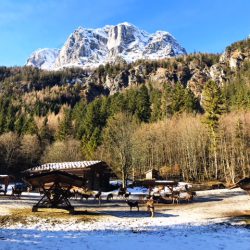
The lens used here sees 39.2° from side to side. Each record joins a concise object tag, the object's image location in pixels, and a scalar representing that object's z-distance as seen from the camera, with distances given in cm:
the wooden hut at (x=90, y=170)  4909
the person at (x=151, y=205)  2437
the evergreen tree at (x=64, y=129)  9275
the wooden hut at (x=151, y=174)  6431
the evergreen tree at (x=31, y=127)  9210
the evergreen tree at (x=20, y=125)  9583
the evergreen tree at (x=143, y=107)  10138
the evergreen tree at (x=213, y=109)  6495
